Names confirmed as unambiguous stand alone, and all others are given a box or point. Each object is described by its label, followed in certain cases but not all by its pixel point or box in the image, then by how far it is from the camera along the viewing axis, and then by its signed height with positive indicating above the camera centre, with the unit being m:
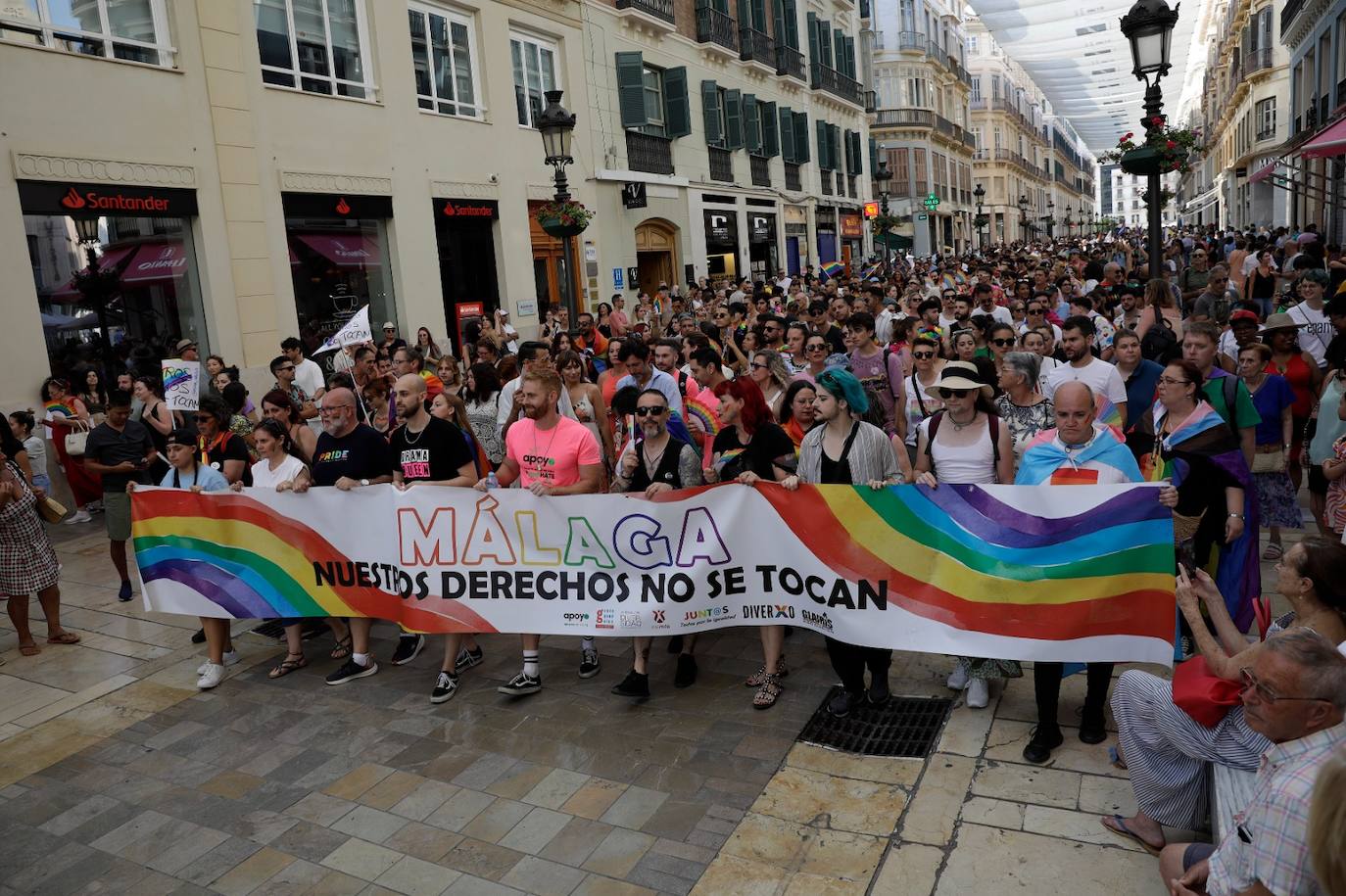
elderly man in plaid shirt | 2.52 -1.39
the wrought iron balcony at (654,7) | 22.73 +7.44
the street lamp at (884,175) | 28.30 +3.41
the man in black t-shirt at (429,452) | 6.14 -0.80
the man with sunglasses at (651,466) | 5.58 -0.93
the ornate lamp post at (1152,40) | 8.74 +2.10
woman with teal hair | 5.21 -0.93
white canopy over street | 34.98 +9.91
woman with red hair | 5.50 -0.93
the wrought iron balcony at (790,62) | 31.61 +7.95
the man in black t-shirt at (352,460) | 6.27 -0.83
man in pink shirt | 5.77 -0.83
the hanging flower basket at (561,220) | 12.94 +1.32
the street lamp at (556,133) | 12.33 +2.41
